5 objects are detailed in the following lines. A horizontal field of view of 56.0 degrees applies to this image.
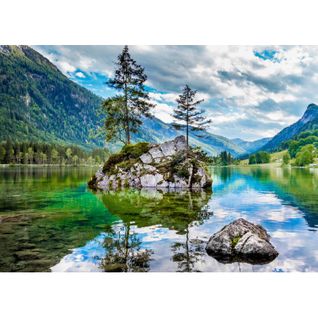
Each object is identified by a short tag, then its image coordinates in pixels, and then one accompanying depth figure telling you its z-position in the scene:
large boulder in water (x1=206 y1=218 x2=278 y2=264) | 11.12
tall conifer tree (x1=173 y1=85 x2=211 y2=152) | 45.22
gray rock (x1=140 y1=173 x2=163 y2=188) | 39.78
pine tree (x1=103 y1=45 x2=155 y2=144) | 48.03
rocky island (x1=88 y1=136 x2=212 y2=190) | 39.53
